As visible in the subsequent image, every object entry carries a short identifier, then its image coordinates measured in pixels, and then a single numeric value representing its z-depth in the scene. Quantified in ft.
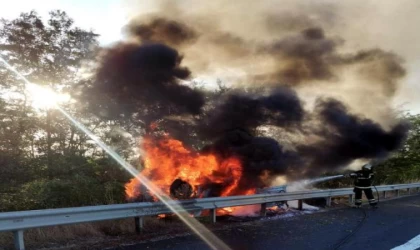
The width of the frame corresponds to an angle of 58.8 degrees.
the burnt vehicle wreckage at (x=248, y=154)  34.19
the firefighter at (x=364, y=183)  39.52
